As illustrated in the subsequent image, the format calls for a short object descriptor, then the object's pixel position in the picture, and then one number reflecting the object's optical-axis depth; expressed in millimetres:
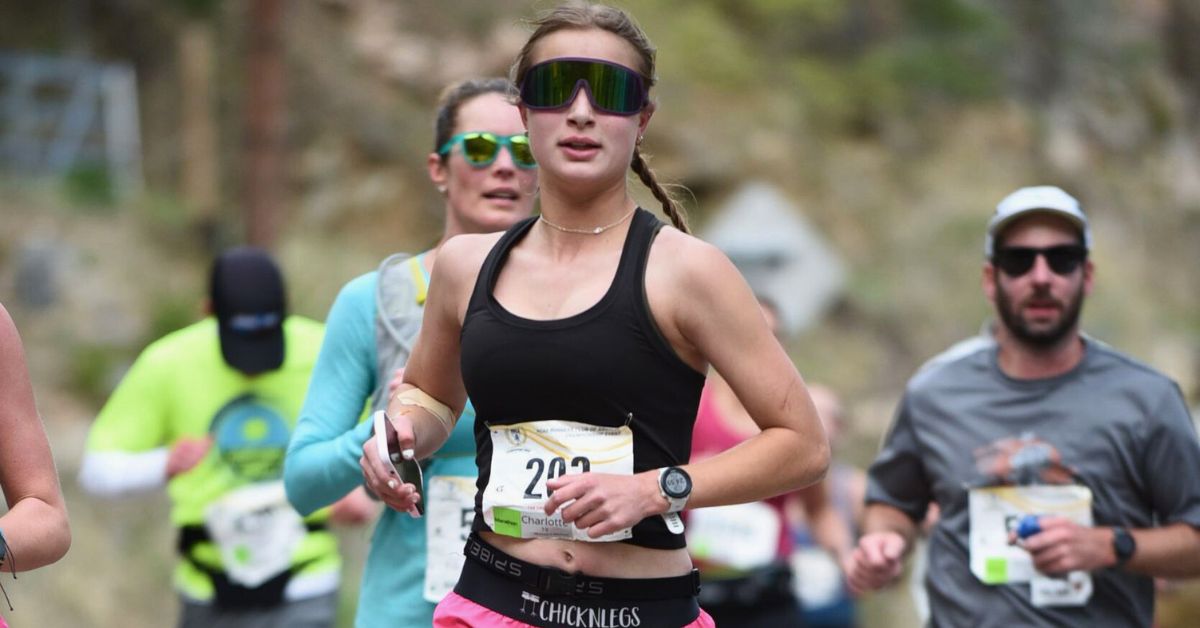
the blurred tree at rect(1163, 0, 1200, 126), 57719
